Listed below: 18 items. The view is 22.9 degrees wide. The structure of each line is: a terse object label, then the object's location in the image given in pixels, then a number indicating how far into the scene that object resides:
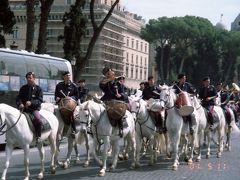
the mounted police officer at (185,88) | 17.11
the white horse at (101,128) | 14.38
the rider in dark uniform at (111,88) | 15.15
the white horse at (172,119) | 15.96
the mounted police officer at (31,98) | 13.63
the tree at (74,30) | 38.31
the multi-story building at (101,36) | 104.50
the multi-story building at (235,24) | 151.57
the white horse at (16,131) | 12.73
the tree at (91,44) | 37.00
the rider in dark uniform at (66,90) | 15.80
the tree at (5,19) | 35.00
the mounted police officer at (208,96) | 19.38
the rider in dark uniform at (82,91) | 18.31
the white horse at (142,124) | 16.14
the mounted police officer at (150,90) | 17.94
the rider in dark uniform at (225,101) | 21.98
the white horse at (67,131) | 15.37
